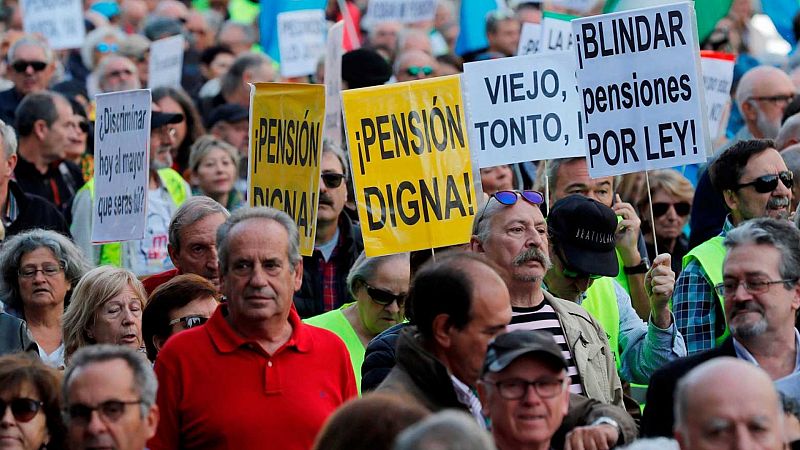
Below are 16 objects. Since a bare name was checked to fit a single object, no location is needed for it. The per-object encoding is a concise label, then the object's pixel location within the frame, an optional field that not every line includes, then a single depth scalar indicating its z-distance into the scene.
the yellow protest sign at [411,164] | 16.66
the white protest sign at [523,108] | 18.94
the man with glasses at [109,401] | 11.41
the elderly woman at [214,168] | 23.33
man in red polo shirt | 12.59
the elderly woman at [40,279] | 17.33
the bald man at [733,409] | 10.22
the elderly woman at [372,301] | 16.58
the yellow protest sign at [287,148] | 17.47
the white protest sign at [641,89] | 17.50
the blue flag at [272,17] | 32.09
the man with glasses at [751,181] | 17.08
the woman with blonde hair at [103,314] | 15.82
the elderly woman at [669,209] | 21.66
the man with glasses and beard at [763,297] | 13.27
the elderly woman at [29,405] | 12.18
